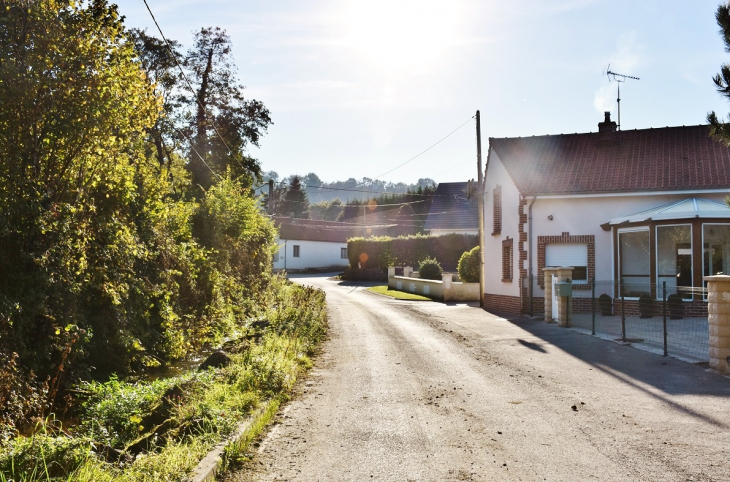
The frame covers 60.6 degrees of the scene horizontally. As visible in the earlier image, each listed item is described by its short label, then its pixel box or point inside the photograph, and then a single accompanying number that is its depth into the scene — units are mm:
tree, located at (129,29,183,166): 28422
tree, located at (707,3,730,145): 10055
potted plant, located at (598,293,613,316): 19203
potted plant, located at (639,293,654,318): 15477
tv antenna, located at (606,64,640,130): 26516
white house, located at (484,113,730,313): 19203
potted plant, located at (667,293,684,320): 13367
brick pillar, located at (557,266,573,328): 17562
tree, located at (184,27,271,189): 30453
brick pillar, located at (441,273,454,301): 28156
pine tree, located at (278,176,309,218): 97562
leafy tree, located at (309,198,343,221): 141150
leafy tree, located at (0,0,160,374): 7418
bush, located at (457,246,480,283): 29219
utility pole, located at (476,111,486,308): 25094
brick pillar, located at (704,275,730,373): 9852
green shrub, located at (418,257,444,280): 34938
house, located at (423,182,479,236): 50750
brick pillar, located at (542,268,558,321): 18781
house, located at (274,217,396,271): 65250
